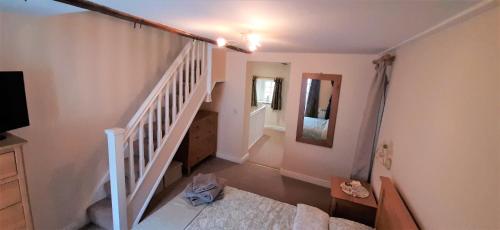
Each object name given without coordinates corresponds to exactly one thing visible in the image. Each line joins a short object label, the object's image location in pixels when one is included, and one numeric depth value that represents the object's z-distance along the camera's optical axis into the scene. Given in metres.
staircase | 2.16
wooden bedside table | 2.41
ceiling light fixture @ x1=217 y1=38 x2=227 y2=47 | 2.07
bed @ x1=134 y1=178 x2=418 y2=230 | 1.92
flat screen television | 1.57
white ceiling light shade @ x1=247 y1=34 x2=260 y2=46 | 1.77
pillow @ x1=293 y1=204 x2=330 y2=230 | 1.88
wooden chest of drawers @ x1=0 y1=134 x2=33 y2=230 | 1.48
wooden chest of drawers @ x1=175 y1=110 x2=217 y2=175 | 3.76
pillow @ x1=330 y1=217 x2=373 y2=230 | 1.94
